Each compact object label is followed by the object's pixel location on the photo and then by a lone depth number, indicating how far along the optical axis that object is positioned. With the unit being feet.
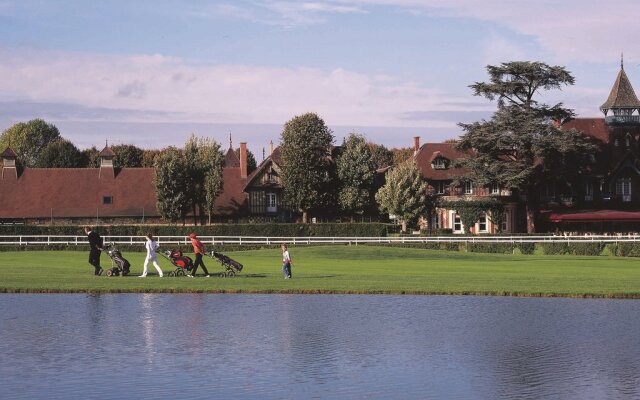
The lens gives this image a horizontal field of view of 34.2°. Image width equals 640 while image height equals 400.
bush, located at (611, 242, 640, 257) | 258.37
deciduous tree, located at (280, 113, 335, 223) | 380.58
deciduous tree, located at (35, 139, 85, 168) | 494.59
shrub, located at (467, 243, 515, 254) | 275.80
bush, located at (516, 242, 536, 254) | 276.41
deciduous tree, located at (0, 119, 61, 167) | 557.74
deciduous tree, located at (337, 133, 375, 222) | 386.11
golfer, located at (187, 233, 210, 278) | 150.48
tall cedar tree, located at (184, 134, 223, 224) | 373.81
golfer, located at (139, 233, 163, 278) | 153.58
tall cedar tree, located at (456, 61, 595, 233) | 331.77
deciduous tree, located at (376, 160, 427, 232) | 364.17
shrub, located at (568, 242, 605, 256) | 264.72
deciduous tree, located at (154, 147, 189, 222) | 367.25
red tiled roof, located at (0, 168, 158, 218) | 379.96
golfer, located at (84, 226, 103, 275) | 156.35
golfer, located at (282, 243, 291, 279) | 155.36
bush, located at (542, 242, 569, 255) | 270.26
